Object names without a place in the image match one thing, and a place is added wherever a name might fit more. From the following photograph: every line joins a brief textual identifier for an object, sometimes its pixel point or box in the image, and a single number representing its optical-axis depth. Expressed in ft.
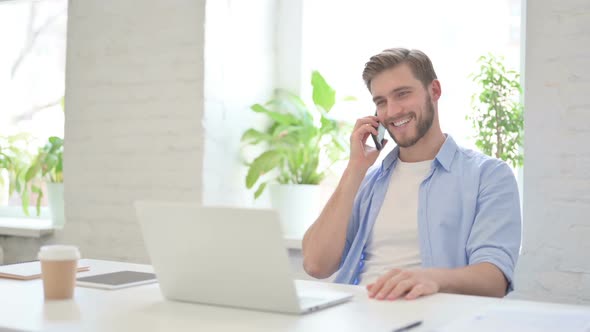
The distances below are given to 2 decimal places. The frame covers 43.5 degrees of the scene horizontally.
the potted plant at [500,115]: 9.24
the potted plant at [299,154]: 10.39
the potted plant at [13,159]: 12.87
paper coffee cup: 4.82
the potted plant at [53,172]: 12.42
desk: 4.07
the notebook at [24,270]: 5.79
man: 6.66
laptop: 4.22
